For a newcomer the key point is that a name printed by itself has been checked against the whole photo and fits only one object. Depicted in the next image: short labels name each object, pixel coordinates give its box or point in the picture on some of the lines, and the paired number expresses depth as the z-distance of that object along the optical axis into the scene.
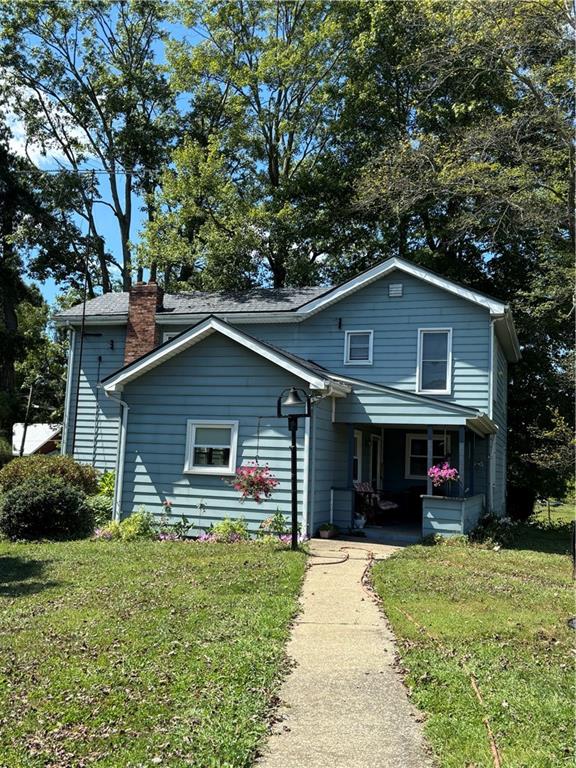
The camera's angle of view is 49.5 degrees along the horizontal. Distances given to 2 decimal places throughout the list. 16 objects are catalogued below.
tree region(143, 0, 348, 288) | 27.28
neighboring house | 39.50
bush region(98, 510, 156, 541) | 12.34
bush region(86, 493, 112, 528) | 13.73
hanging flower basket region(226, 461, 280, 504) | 12.17
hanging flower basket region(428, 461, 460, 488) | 12.85
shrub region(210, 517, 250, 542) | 12.14
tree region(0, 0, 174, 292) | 33.09
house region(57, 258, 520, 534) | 12.95
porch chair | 14.55
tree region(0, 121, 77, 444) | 28.27
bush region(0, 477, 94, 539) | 11.91
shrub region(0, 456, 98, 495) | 14.22
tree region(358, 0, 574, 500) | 16.72
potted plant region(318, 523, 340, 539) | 12.77
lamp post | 10.70
